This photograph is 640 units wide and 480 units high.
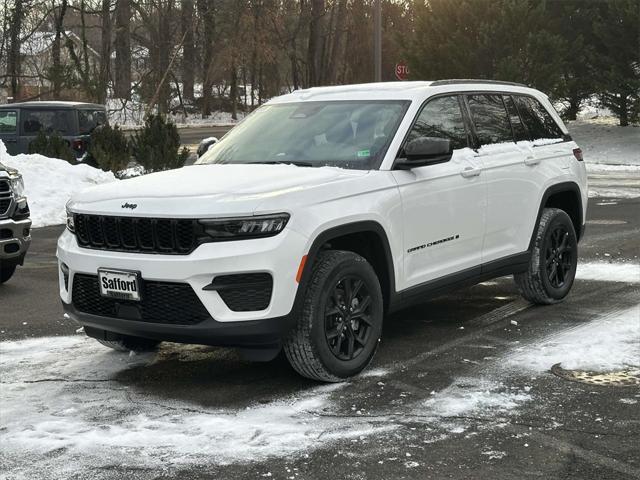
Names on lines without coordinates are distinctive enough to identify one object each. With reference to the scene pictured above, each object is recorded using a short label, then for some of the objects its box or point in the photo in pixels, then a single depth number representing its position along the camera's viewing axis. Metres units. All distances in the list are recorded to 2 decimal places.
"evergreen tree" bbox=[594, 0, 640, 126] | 27.05
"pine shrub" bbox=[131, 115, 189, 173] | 18.95
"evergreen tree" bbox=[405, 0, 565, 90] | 27.31
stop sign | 28.09
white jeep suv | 5.00
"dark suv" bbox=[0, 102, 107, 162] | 20.23
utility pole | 24.45
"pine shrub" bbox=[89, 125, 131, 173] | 18.95
